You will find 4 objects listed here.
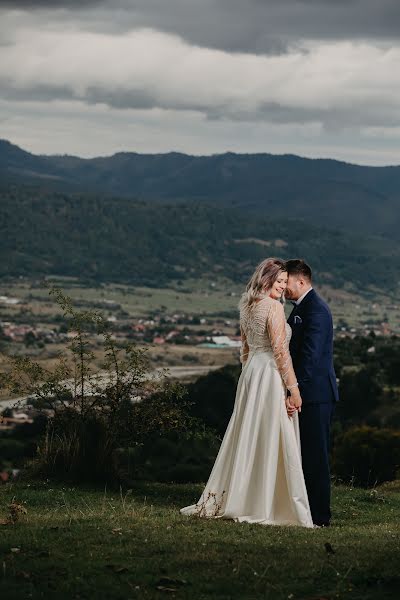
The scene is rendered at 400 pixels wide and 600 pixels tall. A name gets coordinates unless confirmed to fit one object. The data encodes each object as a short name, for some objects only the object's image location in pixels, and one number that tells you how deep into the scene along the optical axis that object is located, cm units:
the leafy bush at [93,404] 1327
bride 1028
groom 1045
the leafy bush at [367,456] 2056
